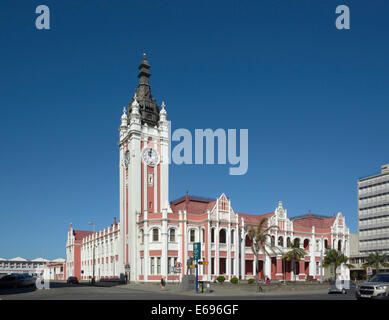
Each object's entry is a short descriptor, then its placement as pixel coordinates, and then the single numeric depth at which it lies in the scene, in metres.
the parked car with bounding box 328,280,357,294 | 36.50
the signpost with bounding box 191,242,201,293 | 41.81
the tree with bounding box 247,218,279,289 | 52.16
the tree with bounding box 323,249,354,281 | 71.19
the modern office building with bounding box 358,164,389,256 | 110.81
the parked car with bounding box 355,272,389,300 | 20.10
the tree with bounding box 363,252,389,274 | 78.06
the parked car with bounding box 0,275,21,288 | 44.09
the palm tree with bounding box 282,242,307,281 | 67.12
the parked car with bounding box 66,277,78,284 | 71.06
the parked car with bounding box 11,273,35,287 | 44.84
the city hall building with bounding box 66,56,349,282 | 62.16
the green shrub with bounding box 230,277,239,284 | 59.76
